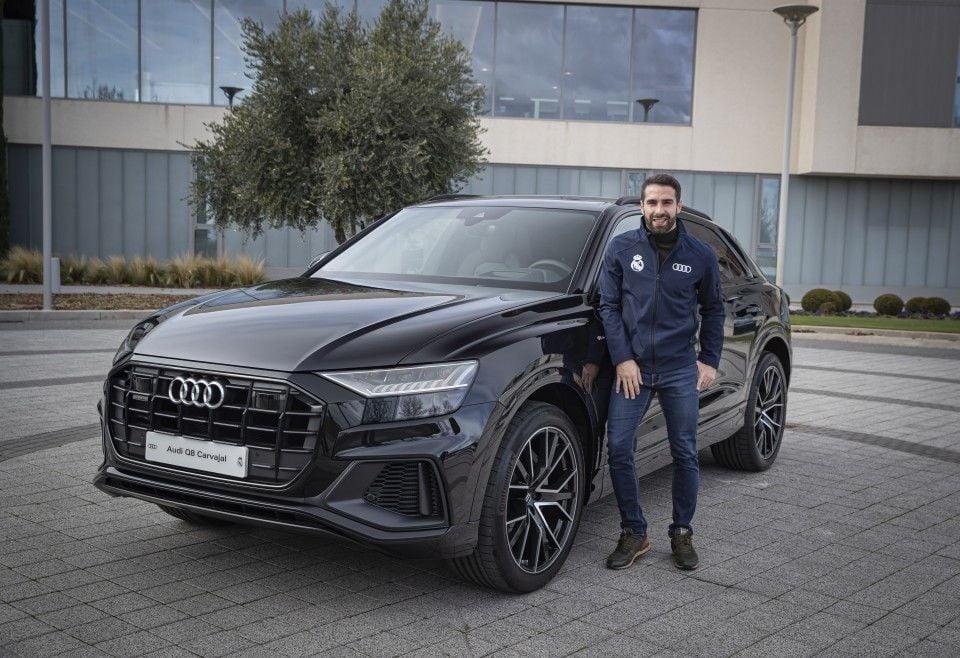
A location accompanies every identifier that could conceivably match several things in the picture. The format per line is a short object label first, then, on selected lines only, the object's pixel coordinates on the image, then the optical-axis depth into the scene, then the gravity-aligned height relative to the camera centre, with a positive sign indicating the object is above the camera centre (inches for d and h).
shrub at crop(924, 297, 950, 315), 977.5 -69.7
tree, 754.8 +76.4
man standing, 175.3 -17.2
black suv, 145.3 -30.1
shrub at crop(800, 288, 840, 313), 960.3 -65.0
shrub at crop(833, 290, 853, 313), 965.2 -67.2
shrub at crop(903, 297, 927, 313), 989.8 -69.7
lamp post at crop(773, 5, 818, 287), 809.5 +127.6
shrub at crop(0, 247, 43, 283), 887.1 -54.5
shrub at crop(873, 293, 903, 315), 951.6 -67.3
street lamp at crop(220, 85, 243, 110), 1124.5 +141.0
